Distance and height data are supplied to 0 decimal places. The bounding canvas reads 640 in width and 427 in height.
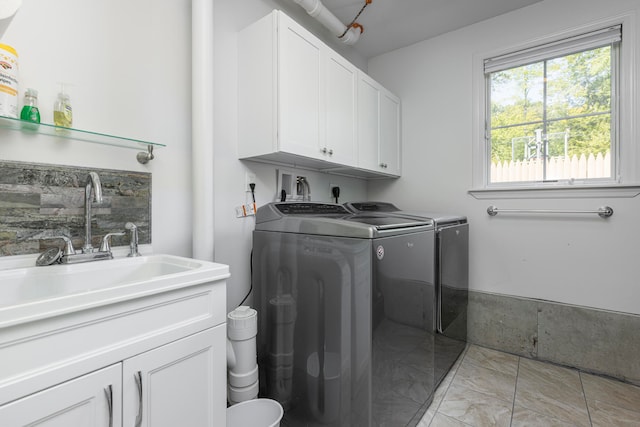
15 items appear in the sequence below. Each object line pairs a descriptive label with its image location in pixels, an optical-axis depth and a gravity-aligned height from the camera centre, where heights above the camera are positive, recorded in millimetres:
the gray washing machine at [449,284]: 1804 -516
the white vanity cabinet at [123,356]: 648 -395
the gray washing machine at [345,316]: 1256 -519
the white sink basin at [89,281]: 657 -225
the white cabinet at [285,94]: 1596 +708
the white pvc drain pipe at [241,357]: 1433 -731
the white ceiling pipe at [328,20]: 1968 +1442
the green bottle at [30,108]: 1022 +376
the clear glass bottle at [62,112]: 1105 +390
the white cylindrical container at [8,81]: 953 +443
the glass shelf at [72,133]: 1015 +315
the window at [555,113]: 2059 +772
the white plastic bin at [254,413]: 1368 -985
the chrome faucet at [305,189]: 2252 +179
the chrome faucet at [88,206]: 1145 +24
